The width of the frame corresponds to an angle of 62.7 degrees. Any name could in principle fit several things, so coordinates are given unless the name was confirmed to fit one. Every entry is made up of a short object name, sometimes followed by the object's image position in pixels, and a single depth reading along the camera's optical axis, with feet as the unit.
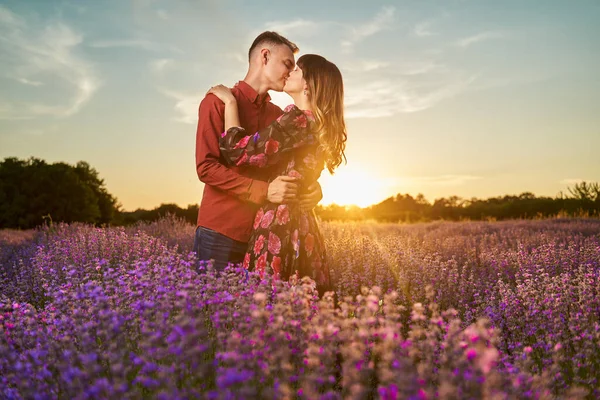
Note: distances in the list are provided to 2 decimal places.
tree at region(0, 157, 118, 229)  88.89
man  12.03
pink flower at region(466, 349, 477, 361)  4.96
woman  11.48
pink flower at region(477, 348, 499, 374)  4.32
